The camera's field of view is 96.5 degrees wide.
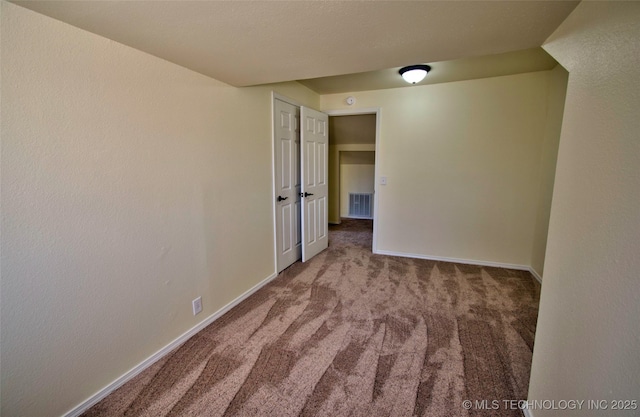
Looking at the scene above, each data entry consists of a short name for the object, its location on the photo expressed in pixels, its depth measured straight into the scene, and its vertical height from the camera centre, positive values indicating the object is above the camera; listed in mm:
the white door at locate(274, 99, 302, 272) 3219 -216
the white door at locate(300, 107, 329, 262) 3559 -222
